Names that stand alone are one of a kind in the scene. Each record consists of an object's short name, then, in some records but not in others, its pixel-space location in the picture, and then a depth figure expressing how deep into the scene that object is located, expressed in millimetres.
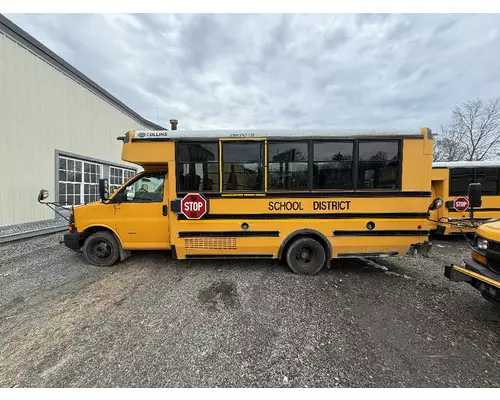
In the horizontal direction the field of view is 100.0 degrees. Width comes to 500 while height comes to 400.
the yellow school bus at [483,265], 2541
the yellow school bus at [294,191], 3803
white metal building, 6488
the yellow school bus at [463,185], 6754
